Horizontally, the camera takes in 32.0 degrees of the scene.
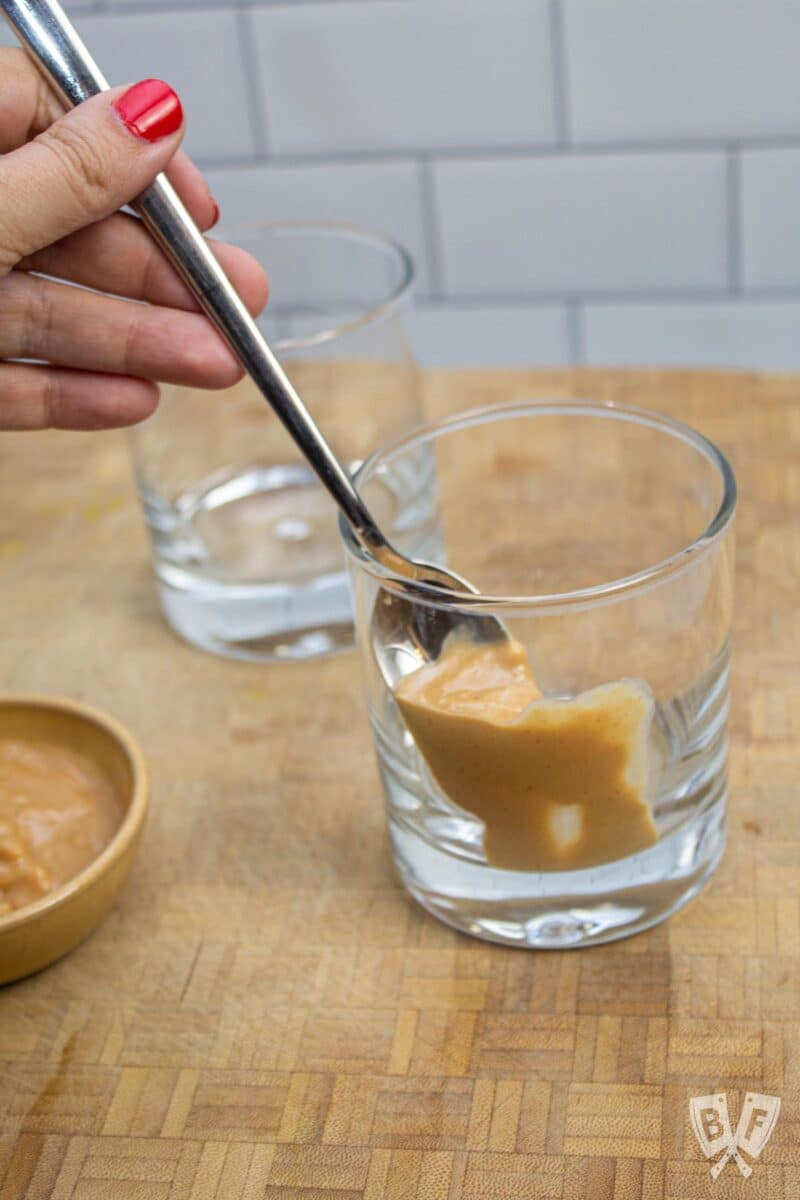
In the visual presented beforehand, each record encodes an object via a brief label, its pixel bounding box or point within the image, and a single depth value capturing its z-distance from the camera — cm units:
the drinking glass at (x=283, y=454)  72
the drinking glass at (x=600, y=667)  47
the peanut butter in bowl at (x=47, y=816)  53
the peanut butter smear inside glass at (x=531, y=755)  47
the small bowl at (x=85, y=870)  50
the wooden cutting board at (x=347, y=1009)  44
